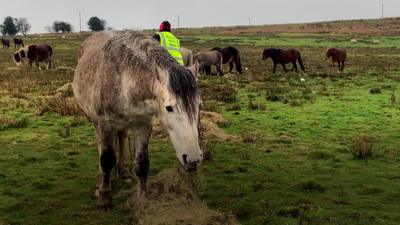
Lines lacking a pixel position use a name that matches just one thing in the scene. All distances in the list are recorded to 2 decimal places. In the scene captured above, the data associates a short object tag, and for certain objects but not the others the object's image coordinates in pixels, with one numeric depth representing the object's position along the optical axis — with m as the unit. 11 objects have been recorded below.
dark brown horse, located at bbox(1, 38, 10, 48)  54.17
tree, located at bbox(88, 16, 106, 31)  121.72
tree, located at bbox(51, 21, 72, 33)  129.75
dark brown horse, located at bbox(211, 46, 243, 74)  25.86
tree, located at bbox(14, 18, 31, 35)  136.62
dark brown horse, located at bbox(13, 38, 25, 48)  51.81
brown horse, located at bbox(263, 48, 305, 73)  26.34
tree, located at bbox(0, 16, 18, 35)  112.00
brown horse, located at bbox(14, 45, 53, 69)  28.16
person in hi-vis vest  6.48
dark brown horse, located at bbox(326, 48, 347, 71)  26.58
